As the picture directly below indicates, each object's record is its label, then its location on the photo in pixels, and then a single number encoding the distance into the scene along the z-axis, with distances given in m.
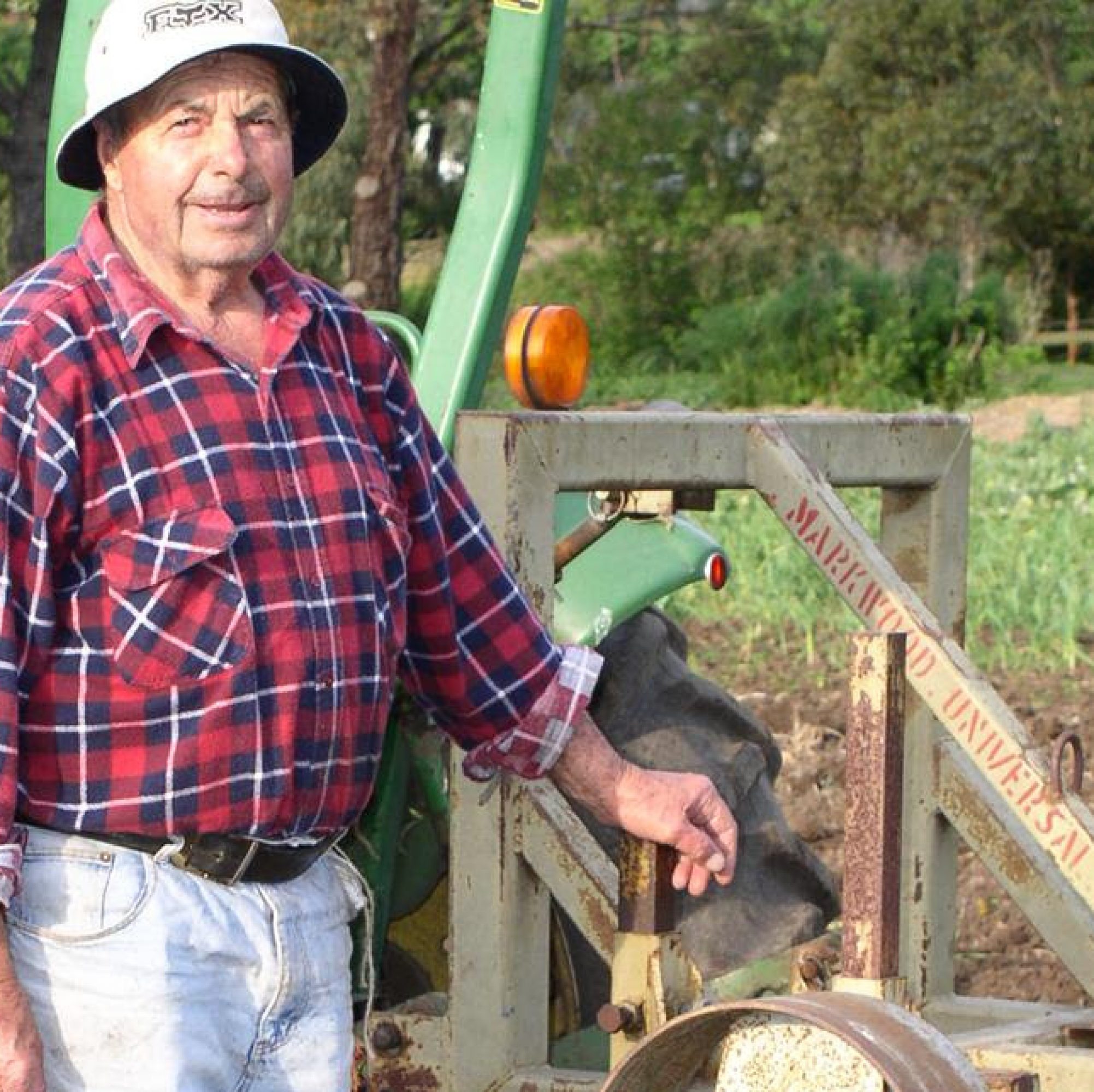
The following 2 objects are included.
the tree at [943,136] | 33.06
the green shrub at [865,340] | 26.25
